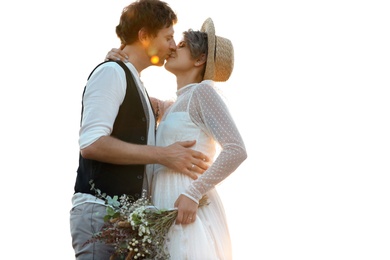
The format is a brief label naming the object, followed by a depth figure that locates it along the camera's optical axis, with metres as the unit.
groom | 5.44
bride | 5.42
